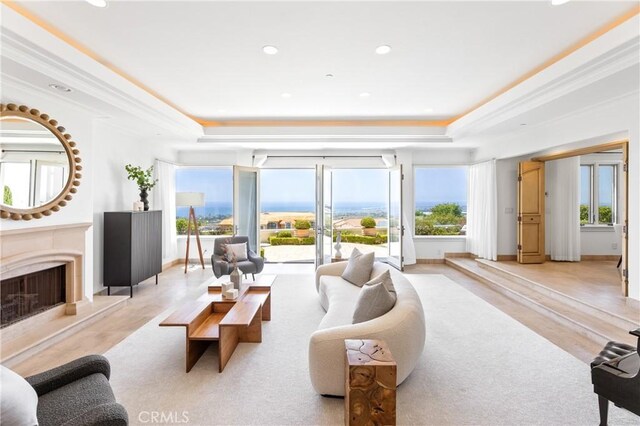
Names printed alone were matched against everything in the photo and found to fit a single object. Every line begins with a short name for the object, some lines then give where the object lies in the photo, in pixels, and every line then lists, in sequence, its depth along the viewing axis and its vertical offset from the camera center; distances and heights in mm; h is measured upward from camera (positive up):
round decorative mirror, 3092 +525
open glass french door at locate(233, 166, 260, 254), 6539 +190
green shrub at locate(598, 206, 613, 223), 6895 -26
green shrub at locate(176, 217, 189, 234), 7611 -291
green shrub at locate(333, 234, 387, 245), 8953 -739
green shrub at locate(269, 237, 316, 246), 9914 -874
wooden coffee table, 2705 -1021
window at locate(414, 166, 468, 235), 7461 +300
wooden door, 6199 -4
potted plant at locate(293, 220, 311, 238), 9969 -474
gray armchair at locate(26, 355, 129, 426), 1396 -934
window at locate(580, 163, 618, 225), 6883 +408
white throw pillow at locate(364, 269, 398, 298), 2718 -594
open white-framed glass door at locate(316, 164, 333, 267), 6629 -25
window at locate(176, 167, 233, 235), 7652 +336
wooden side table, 1830 -1032
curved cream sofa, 2186 -910
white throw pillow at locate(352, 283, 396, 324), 2486 -717
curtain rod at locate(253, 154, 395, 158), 7047 +1256
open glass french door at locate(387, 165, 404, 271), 6539 -150
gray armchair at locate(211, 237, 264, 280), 5285 -844
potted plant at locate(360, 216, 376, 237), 8945 -369
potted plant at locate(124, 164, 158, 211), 5277 +585
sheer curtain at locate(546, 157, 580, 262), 6371 +96
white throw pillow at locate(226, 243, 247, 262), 5586 -661
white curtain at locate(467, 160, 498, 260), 6449 +18
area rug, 2105 -1312
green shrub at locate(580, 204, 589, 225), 6914 -5
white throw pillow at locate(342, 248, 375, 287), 4086 -736
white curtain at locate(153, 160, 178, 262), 6496 +229
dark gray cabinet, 4699 -532
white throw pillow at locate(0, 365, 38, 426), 1169 -719
